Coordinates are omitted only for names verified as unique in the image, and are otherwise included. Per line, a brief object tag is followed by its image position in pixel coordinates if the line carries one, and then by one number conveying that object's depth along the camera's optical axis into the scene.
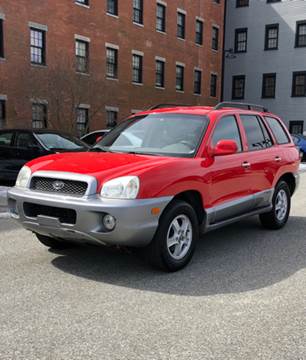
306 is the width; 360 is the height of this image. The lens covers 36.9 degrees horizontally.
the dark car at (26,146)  10.24
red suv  4.39
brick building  20.23
